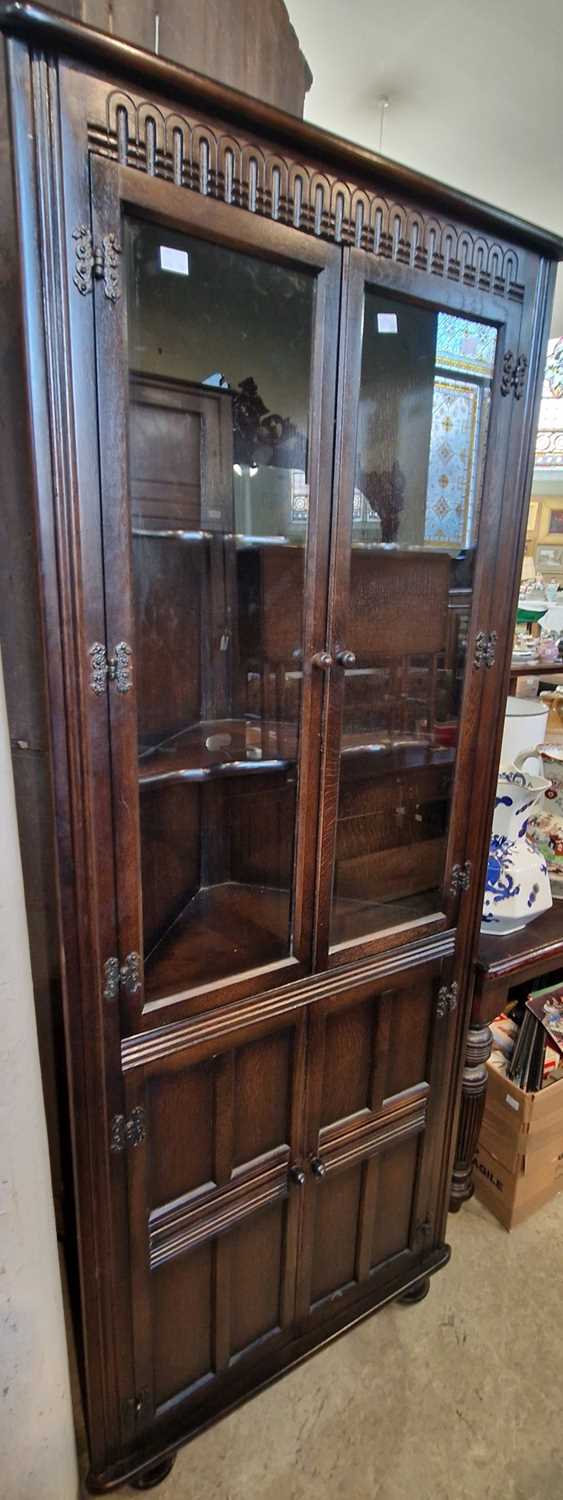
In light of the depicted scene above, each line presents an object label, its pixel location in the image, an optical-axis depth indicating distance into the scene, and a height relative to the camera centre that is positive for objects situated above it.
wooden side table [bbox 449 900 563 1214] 1.45 -0.85
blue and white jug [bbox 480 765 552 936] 1.53 -0.65
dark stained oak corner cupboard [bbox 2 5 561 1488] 0.76 -0.17
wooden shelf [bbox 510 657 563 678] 1.81 -0.29
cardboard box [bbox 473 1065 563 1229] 1.60 -1.32
